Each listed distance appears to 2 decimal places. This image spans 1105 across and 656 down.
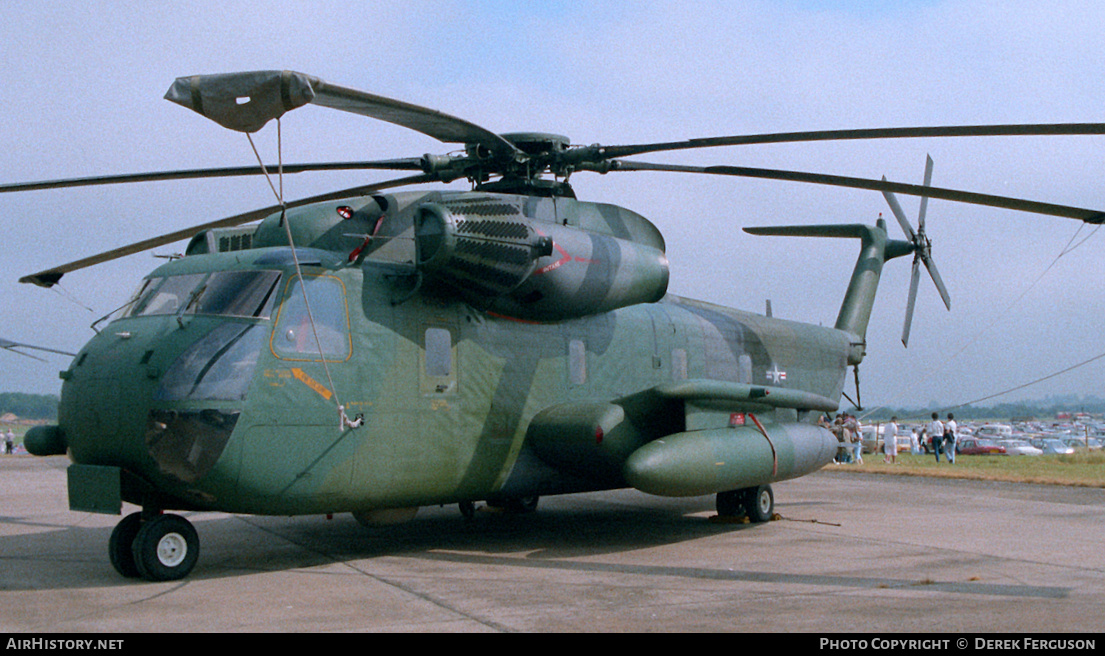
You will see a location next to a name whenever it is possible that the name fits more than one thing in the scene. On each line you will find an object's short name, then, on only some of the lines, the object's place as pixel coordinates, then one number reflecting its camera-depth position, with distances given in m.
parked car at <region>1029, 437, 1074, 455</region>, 56.34
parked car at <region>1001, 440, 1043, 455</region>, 58.88
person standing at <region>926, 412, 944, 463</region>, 26.02
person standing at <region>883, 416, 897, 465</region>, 24.94
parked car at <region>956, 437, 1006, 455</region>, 54.06
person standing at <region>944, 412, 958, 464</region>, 24.48
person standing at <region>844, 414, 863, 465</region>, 25.62
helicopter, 7.74
